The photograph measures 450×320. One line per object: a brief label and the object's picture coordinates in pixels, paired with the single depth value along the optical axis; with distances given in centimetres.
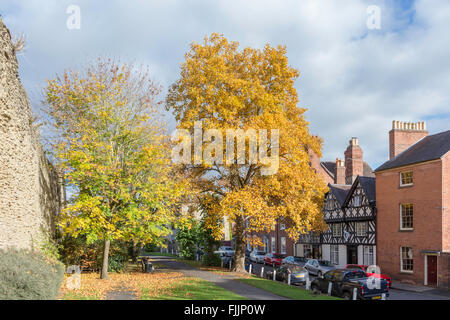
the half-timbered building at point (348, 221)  3528
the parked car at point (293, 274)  2591
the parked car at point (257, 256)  4611
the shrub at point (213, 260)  3578
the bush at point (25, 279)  1136
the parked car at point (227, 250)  5259
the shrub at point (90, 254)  2434
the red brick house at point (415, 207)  2736
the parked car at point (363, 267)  2261
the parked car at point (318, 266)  3255
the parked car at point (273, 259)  4138
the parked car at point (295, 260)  3731
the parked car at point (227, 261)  3500
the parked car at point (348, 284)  1927
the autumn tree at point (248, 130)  2503
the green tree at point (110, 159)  2025
